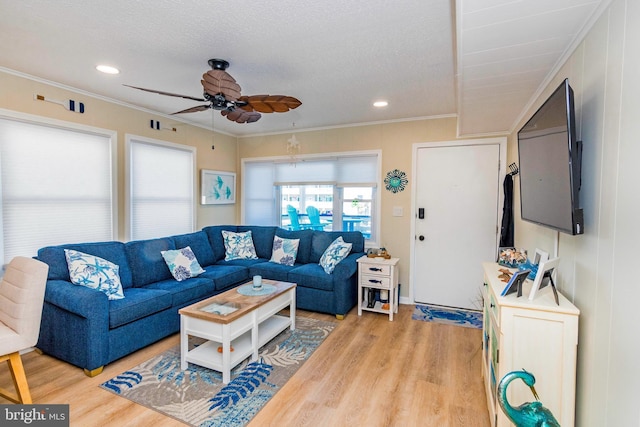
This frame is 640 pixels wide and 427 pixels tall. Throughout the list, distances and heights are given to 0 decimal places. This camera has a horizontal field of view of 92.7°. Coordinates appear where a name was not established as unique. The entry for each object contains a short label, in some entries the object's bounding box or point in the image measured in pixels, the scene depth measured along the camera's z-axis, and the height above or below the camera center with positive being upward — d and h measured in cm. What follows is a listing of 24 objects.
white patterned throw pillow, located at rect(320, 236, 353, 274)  377 -62
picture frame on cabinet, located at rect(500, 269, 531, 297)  159 -40
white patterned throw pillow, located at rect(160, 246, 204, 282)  345 -69
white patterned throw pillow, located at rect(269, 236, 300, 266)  421 -64
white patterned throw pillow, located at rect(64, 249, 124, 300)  260 -61
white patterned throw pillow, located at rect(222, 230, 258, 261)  449 -61
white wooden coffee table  232 -99
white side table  356 -86
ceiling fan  209 +78
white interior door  374 -18
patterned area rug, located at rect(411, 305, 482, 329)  351 -132
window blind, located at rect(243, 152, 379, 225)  441 +47
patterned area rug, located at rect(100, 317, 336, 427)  198 -134
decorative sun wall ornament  412 +35
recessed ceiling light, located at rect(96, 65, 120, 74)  260 +117
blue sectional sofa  238 -85
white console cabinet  144 -69
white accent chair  188 -73
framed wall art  462 +28
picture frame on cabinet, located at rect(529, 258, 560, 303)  153 -35
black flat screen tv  135 +22
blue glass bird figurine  114 -79
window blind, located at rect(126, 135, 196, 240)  373 +22
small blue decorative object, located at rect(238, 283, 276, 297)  284 -82
